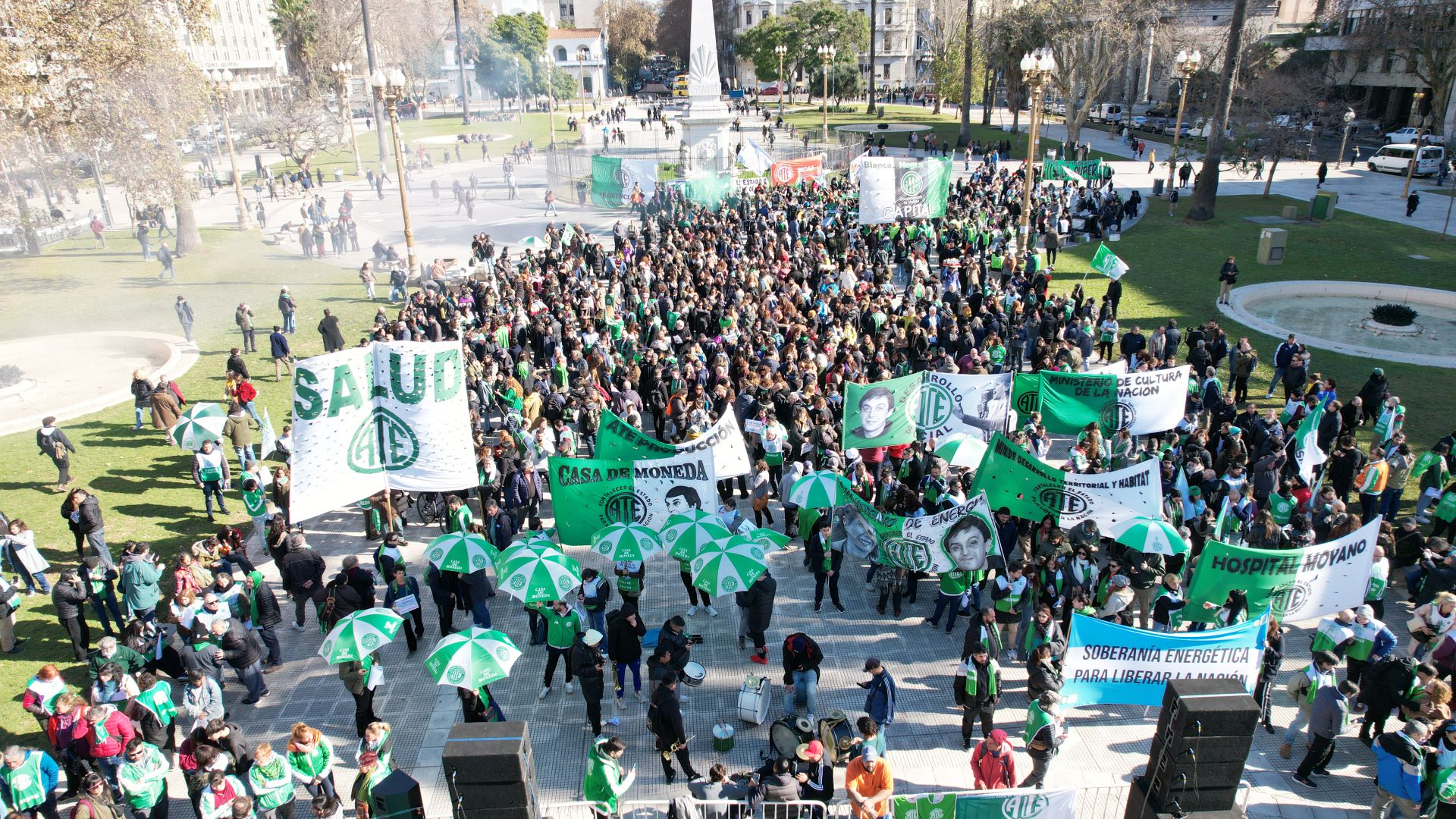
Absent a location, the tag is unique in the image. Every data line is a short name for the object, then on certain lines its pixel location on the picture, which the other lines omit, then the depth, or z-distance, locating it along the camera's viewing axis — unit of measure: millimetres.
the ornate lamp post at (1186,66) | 35062
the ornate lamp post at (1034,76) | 24469
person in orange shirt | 7746
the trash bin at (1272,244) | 29719
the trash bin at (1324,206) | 35375
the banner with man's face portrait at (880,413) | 13953
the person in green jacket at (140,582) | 11203
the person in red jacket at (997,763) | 8016
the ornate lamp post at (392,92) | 25781
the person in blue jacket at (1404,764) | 7695
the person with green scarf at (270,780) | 8016
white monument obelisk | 49438
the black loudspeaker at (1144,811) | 6988
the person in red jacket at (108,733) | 8547
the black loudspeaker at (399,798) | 7461
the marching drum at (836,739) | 8875
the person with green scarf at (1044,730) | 8328
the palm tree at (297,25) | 72875
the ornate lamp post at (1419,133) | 38450
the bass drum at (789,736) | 8398
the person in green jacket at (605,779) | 7848
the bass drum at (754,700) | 9828
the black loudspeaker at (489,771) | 6699
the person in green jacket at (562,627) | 10062
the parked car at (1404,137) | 52250
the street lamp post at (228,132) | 42594
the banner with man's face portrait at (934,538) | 10609
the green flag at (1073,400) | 14148
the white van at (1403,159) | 45562
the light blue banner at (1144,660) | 8852
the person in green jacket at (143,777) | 8203
